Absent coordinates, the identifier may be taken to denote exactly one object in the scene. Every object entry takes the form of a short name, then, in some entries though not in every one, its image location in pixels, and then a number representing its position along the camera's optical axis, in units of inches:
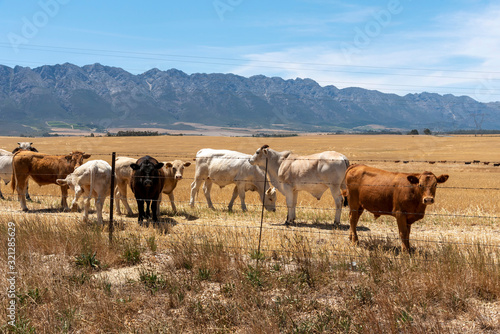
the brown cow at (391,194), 352.5
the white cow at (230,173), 640.4
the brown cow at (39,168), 582.9
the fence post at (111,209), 351.1
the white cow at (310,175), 528.1
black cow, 510.1
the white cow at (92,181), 481.7
